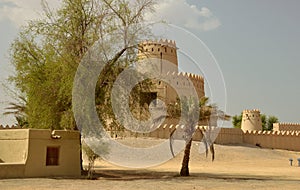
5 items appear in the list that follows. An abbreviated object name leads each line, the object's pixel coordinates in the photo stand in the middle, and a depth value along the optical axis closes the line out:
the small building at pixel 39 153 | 17.98
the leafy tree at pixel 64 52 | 19.62
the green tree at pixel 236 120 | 71.06
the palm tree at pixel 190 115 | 21.30
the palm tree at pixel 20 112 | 25.20
